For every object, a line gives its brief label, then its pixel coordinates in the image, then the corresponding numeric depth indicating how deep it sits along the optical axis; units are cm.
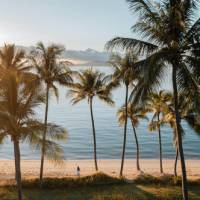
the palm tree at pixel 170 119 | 3066
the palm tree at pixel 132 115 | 3678
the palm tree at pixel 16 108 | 1730
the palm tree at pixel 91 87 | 3406
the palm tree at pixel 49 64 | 2527
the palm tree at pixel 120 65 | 2916
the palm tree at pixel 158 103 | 3164
